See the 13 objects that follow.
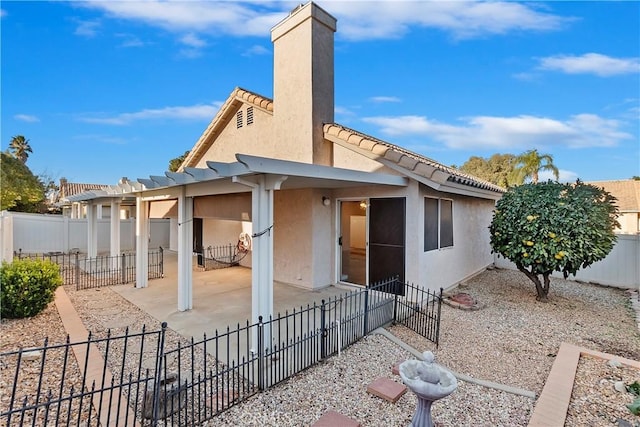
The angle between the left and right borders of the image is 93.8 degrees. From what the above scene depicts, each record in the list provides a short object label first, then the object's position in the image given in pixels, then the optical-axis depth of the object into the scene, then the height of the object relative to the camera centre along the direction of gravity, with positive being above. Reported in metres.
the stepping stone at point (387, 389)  4.17 -2.55
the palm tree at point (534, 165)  21.81 +3.48
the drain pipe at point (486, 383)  4.44 -2.69
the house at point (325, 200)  7.93 +0.39
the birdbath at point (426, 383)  3.13 -1.84
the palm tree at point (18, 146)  42.81 +9.57
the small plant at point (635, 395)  3.59 -2.44
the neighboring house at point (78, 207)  24.21 +0.43
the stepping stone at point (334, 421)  3.57 -2.53
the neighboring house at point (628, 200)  22.34 +0.90
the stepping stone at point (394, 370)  4.85 -2.58
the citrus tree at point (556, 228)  8.17 -0.45
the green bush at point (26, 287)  6.64 -1.71
